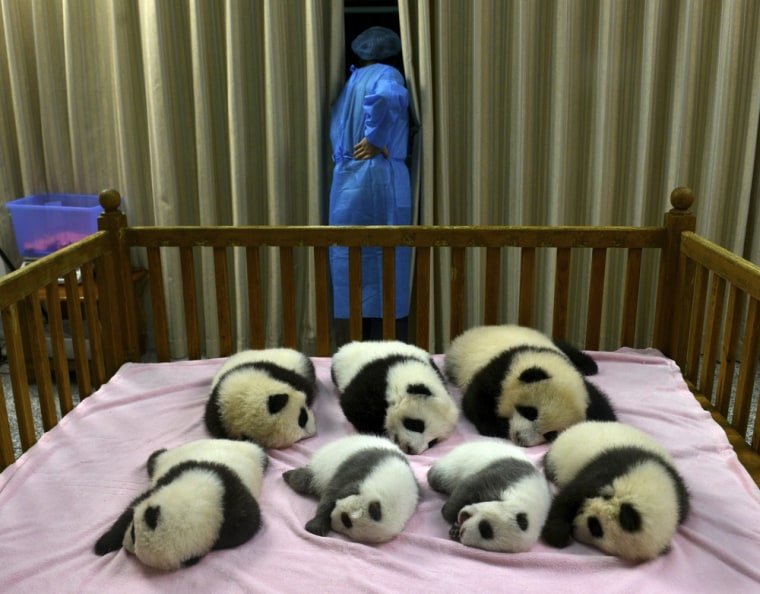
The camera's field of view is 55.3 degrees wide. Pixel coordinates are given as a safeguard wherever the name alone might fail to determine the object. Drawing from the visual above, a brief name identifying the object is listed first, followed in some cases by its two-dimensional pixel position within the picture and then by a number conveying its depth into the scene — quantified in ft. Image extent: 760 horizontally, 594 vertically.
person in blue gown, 8.66
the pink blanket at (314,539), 4.03
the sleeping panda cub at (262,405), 5.51
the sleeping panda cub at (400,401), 5.48
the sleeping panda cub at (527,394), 5.49
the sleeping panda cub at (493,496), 4.24
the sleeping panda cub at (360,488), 4.33
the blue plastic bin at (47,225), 9.58
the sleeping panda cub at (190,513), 4.05
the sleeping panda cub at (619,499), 4.14
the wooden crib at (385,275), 6.93
